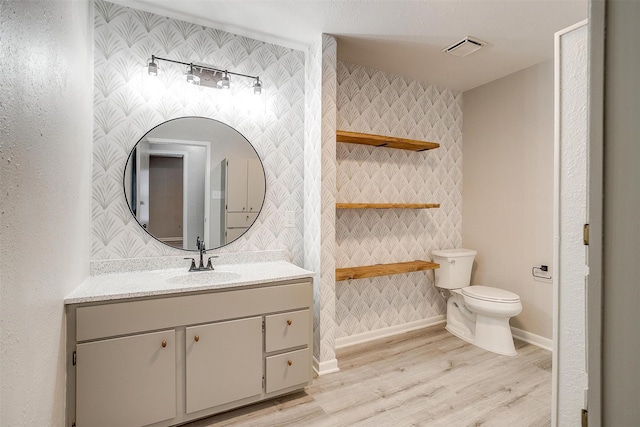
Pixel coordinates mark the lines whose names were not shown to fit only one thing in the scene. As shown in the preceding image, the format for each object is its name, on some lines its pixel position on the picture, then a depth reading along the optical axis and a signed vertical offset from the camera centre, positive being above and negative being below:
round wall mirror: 2.15 +0.21
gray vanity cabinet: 1.58 -0.77
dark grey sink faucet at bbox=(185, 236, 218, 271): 2.19 -0.34
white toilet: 2.72 -0.78
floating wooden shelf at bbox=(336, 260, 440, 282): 2.63 -0.48
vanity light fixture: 2.15 +0.95
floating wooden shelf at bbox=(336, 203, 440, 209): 2.58 +0.08
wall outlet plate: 2.59 -0.04
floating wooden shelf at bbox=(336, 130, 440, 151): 2.61 +0.64
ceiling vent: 2.47 +1.34
